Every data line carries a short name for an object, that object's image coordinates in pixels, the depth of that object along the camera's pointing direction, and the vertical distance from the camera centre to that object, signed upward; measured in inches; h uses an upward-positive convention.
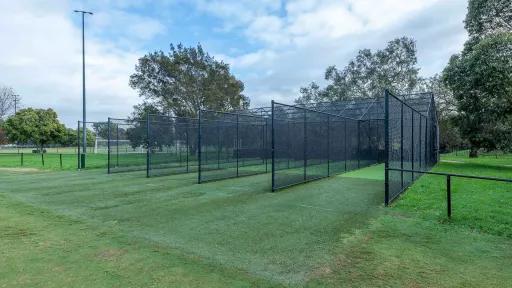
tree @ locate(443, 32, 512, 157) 556.1 +100.7
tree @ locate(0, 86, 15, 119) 1863.9 +263.3
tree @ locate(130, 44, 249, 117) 1007.6 +200.7
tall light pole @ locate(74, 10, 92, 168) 624.7 +84.7
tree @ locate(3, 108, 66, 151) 1417.3 +75.2
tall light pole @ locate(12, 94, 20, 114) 1963.6 +271.0
